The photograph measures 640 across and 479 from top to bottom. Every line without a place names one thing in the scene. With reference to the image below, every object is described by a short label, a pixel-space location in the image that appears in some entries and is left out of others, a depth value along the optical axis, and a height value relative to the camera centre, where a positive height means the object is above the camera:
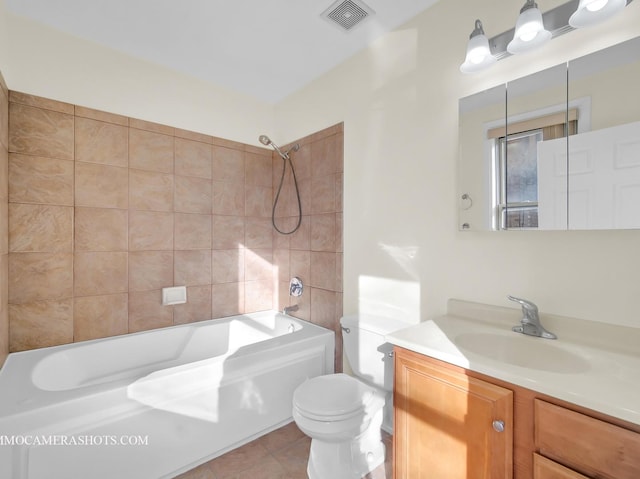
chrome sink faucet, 1.26 -0.33
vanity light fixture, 1.10 +0.83
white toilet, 1.42 -0.78
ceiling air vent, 1.67 +1.26
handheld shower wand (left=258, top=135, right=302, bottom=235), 2.56 +0.53
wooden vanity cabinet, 0.77 -0.56
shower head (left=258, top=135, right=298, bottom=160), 2.56 +0.80
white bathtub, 1.24 -0.80
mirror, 1.11 +0.38
